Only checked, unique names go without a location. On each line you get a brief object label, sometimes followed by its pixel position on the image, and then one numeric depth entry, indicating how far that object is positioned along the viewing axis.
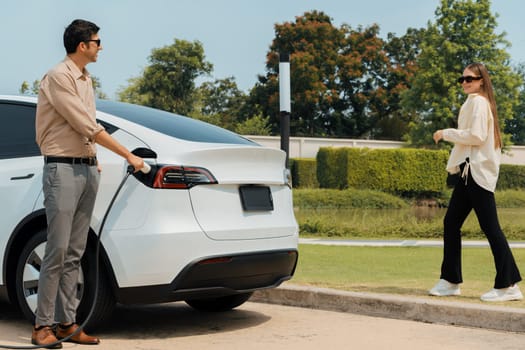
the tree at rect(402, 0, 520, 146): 52.41
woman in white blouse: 6.46
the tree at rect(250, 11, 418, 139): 68.12
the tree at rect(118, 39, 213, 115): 63.50
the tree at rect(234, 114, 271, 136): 58.97
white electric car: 5.11
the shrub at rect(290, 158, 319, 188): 50.50
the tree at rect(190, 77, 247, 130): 73.19
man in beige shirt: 4.99
